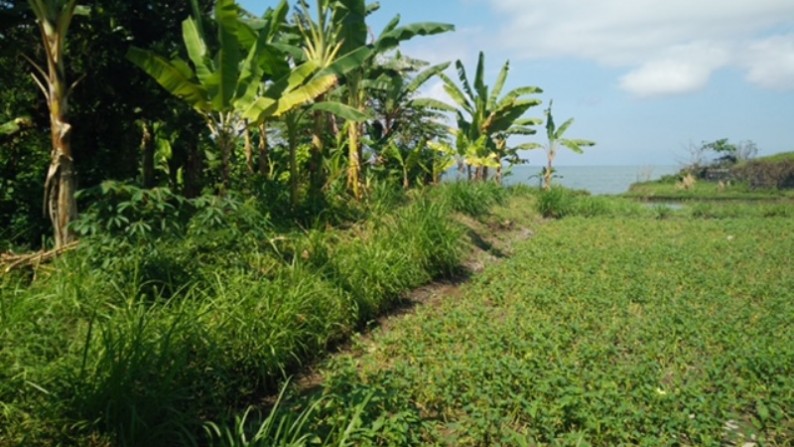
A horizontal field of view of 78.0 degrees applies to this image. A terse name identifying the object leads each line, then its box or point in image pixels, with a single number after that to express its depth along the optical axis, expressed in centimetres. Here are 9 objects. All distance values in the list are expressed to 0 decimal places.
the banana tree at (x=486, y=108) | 1431
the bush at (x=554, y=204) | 1491
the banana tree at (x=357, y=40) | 752
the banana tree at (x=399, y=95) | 962
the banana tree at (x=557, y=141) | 1741
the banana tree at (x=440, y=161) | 1255
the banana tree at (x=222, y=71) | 545
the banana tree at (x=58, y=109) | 424
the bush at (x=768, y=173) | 2767
